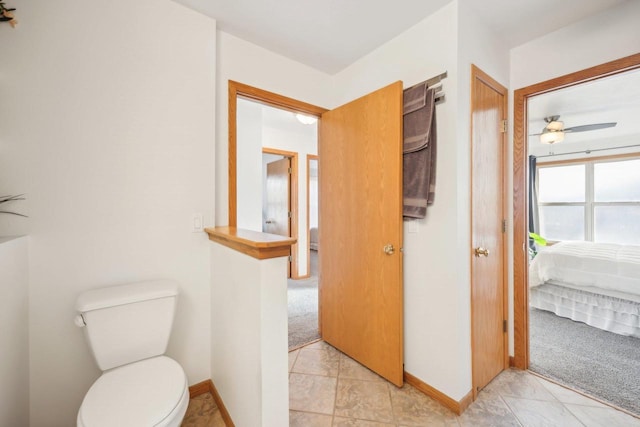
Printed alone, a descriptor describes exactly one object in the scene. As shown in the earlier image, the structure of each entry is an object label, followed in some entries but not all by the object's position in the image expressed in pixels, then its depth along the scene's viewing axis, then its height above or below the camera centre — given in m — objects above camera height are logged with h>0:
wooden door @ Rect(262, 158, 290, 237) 4.39 +0.30
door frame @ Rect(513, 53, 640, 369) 1.91 -0.13
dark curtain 5.05 +0.29
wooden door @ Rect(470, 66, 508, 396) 1.64 -0.10
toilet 0.97 -0.71
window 4.34 +0.26
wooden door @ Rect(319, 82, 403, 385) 1.72 -0.11
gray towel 1.63 +0.42
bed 2.48 -0.75
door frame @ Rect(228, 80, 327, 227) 1.84 +0.68
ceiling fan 3.27 +1.10
